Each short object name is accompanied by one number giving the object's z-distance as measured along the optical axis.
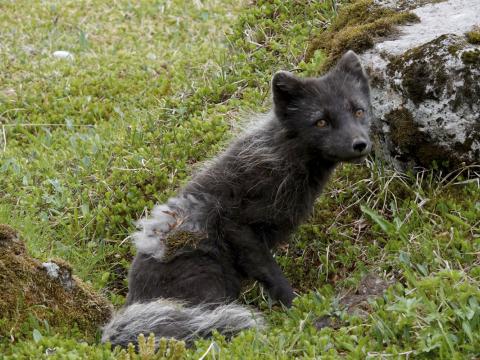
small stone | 20.61
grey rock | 11.29
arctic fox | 10.90
